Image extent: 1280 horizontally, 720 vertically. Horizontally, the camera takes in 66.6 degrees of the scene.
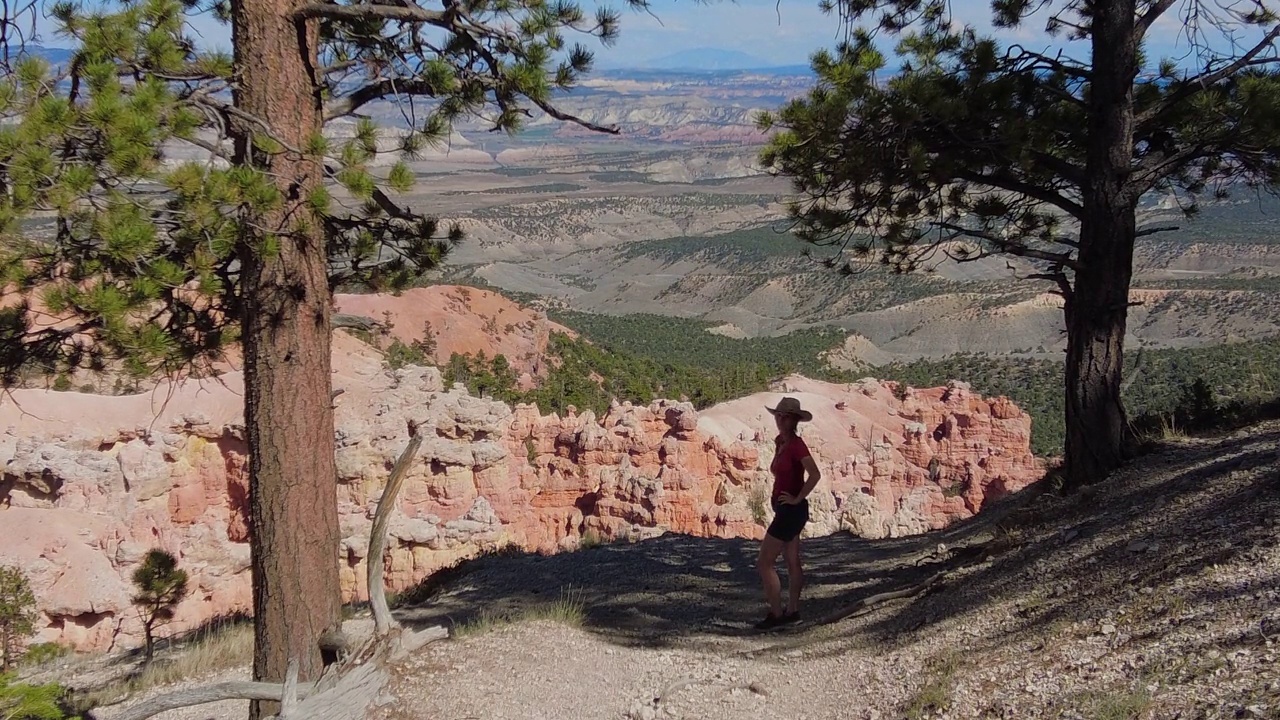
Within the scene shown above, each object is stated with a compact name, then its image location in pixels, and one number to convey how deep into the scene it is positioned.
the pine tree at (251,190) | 4.02
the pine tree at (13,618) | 8.45
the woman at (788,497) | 6.40
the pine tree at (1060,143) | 7.06
